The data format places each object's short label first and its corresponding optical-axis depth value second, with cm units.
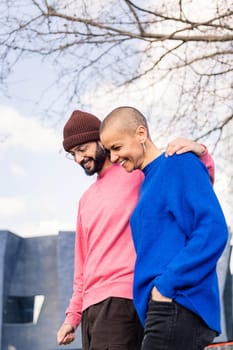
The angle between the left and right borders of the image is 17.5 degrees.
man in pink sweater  235
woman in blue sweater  187
